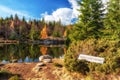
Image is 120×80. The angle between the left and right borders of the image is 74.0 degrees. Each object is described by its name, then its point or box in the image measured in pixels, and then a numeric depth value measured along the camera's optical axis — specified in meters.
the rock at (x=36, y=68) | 6.92
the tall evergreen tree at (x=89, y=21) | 10.78
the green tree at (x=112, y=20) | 9.55
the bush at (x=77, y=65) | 6.10
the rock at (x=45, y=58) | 7.86
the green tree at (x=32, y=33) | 37.99
